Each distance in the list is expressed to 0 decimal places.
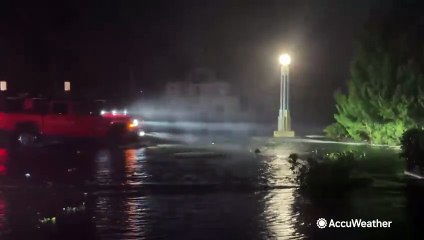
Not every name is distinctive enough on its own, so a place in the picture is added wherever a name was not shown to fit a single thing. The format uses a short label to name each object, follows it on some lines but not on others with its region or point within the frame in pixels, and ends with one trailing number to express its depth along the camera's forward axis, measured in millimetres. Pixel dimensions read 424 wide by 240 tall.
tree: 27125
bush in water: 13758
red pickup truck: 27766
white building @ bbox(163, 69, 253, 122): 63438
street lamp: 34062
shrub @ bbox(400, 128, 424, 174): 16344
